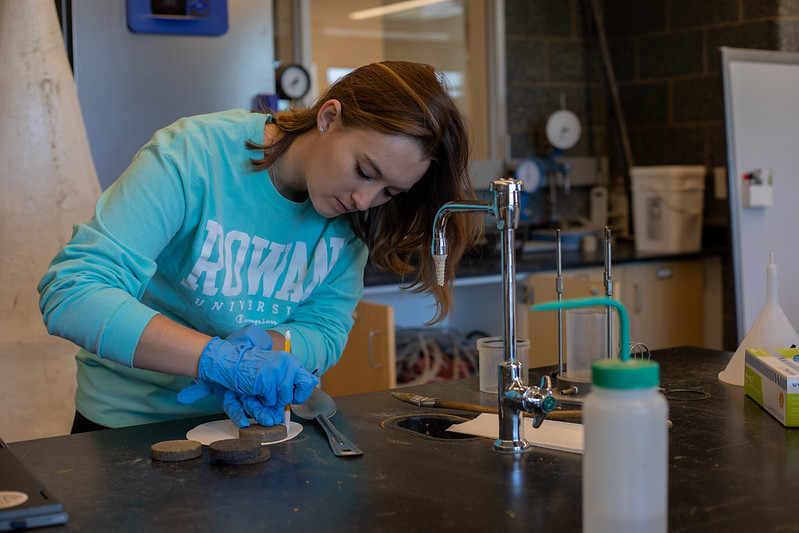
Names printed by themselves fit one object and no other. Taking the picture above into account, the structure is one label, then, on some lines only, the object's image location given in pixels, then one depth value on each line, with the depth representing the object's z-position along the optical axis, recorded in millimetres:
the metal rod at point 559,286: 1558
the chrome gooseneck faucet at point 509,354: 1269
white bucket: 3855
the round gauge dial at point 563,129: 4133
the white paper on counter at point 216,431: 1344
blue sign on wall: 2691
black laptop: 988
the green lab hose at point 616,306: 892
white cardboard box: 1356
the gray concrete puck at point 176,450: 1231
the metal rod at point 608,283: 1539
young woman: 1341
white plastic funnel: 1646
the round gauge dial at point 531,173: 4027
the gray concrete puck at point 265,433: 1315
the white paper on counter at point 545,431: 1288
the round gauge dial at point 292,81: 3324
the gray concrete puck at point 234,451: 1210
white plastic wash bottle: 849
